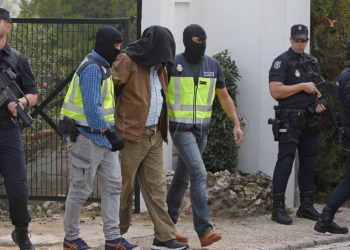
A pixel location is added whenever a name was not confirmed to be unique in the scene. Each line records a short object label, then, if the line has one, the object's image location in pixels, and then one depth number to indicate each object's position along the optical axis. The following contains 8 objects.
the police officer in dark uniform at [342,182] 15.25
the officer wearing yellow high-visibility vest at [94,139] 12.38
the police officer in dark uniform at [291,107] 16.47
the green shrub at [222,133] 17.84
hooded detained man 13.28
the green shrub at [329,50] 18.56
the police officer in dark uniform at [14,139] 12.52
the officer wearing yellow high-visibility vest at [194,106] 14.00
